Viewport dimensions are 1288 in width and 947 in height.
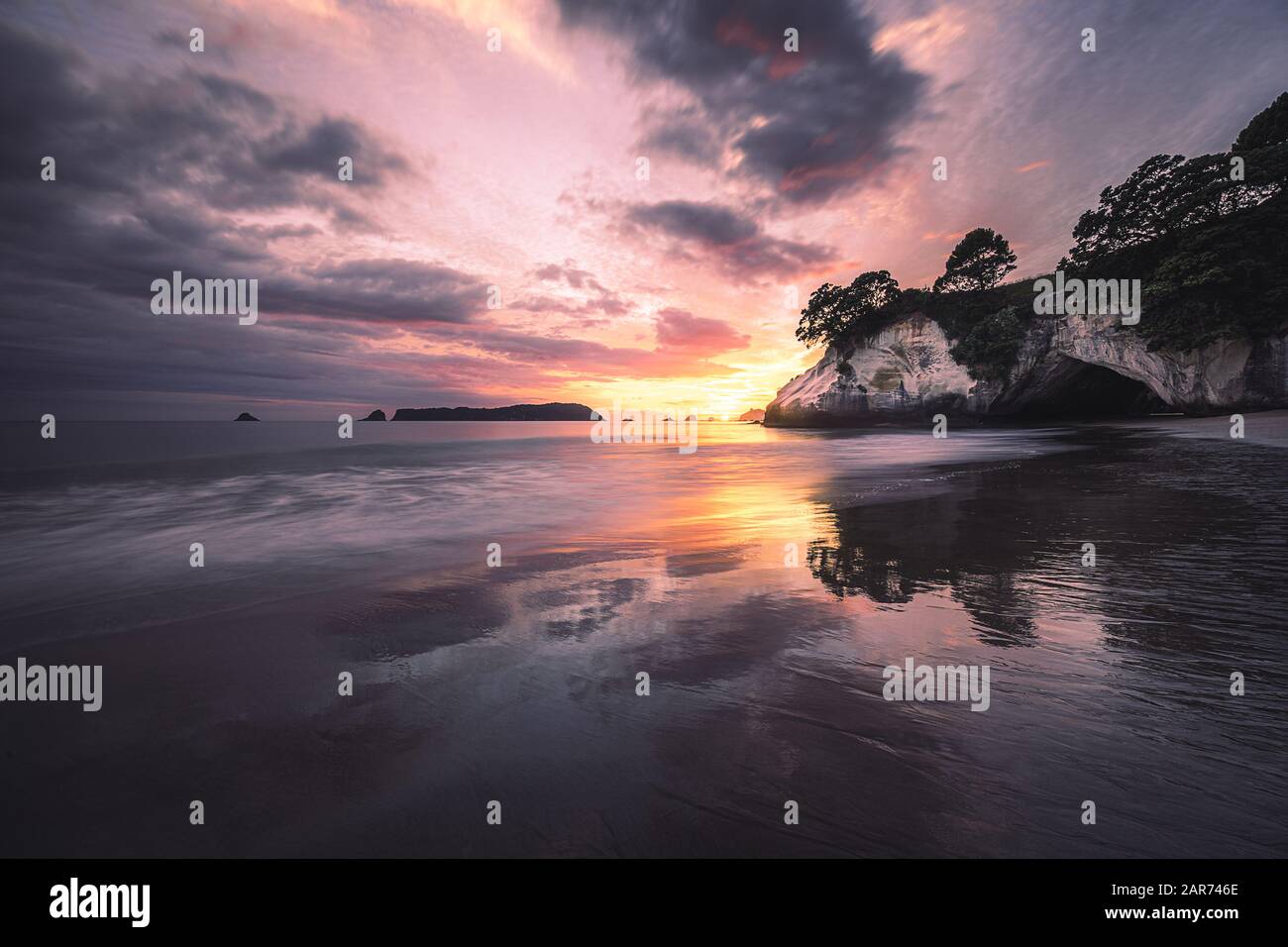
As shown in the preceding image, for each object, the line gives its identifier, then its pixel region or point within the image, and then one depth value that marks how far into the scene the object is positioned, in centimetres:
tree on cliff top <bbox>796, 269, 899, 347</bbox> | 5497
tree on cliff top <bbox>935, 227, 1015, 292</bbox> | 4853
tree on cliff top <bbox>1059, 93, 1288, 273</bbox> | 2847
